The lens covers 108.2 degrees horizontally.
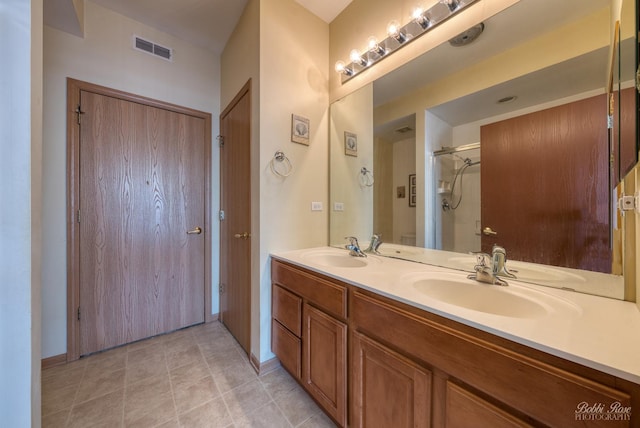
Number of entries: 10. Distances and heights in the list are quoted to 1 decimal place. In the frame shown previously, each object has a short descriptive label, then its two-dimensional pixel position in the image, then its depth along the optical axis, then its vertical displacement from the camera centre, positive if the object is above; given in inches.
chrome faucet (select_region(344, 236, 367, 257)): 62.8 -10.2
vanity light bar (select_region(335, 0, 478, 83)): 49.4 +44.0
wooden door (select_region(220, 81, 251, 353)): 71.5 -1.5
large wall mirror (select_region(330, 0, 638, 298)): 33.4 +12.7
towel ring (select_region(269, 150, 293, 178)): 66.1 +14.1
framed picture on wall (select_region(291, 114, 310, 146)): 70.2 +25.7
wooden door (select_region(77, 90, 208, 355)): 71.7 -2.5
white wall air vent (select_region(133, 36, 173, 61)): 79.0 +58.2
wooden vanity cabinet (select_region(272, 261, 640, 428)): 20.6 -19.5
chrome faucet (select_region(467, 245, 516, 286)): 38.1 -9.7
